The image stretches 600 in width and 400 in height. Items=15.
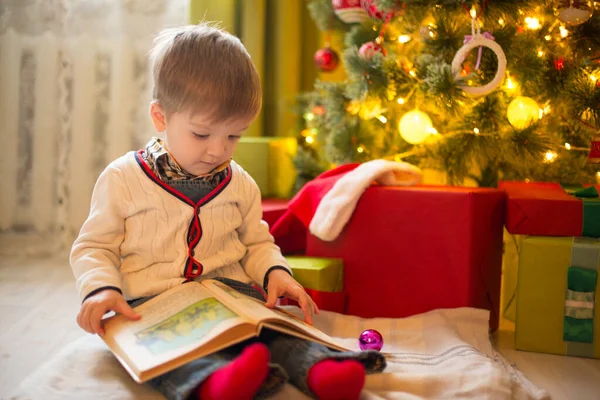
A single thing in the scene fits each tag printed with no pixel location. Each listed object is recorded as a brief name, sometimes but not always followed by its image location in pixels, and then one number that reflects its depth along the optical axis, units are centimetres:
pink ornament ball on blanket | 112
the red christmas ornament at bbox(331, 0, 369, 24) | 165
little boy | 97
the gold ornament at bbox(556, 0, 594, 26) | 143
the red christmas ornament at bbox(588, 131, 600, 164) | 142
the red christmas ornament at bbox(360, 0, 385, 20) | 160
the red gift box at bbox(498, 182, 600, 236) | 127
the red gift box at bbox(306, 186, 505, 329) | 131
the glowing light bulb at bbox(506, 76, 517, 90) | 151
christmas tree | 146
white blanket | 91
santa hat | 139
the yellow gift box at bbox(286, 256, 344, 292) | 135
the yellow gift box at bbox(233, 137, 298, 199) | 183
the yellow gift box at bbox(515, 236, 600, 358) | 123
